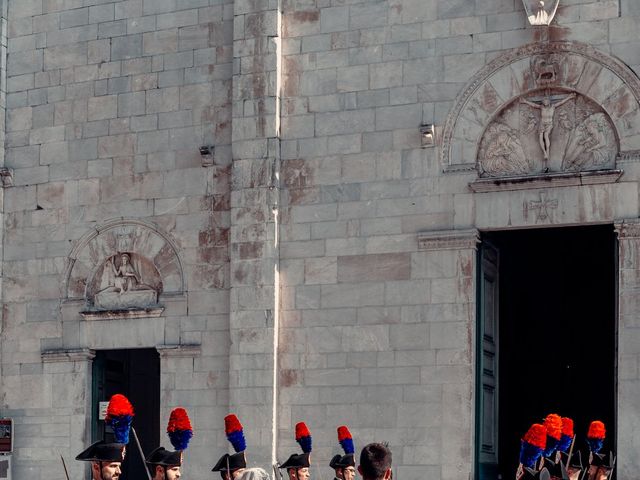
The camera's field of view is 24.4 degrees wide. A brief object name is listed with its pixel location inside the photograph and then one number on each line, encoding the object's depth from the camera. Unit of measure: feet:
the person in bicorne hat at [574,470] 48.73
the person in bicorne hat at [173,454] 41.52
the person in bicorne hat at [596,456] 50.95
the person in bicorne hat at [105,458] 36.70
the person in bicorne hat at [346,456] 50.75
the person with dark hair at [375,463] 29.81
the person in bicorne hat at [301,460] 51.33
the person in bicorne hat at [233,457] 48.16
